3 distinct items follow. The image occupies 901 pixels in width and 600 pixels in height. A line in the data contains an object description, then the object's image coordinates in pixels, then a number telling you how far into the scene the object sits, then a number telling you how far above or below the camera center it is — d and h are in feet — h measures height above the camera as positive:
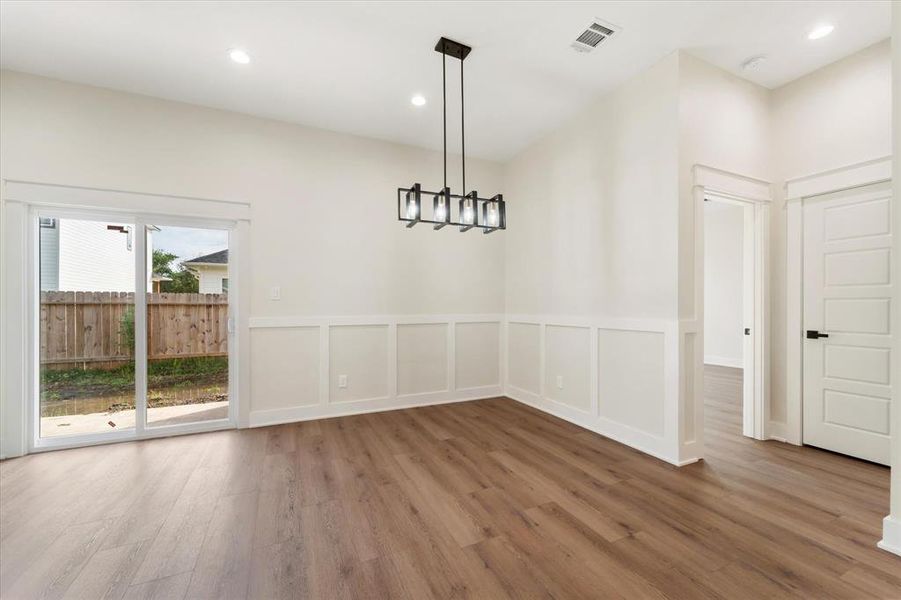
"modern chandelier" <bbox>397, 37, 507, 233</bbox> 8.79 +2.31
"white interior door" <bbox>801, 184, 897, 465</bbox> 8.87 -0.63
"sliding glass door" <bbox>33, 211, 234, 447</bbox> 10.52 -0.90
